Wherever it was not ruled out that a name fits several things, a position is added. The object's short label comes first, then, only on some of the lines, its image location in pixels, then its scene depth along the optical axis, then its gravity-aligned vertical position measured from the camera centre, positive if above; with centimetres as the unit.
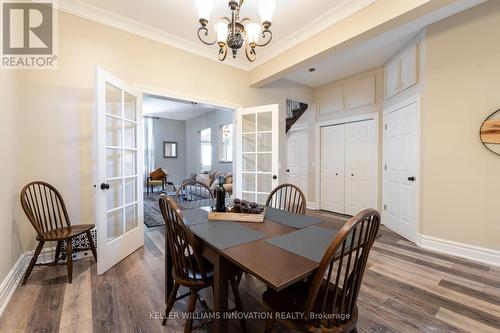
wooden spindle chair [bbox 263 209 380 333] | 86 -63
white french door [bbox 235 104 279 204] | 338 +19
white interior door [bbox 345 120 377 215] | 407 -3
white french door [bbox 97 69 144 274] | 209 -8
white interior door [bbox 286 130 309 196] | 525 +12
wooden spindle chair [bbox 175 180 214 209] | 209 -59
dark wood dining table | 85 -44
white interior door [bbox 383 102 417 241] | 304 -11
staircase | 528 +132
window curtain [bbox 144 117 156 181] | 786 +63
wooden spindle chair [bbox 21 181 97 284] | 195 -56
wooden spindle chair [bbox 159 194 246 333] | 123 -58
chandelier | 162 +113
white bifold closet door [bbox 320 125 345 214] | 459 -12
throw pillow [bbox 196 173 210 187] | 564 -40
